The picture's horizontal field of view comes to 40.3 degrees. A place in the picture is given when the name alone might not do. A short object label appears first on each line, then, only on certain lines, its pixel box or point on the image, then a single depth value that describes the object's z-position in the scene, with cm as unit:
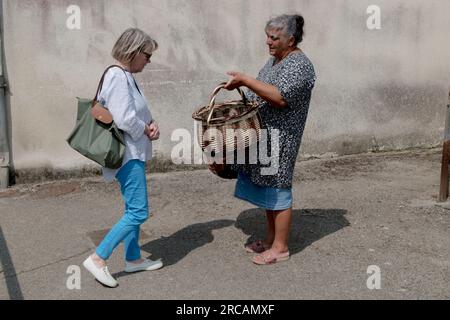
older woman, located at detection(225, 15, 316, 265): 399
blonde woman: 378
